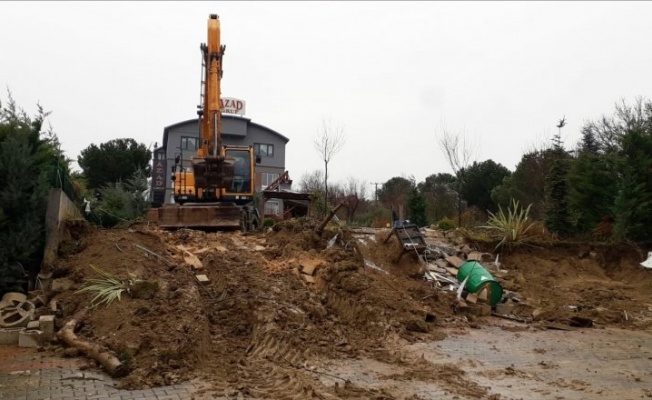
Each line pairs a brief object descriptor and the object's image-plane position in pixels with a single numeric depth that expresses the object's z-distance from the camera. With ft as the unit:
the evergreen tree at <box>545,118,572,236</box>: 61.57
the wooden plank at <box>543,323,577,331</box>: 35.81
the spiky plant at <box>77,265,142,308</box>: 27.66
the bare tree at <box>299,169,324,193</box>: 155.08
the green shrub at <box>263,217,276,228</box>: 73.56
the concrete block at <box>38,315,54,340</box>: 26.05
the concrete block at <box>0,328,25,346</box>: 26.18
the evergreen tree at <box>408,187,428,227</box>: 99.86
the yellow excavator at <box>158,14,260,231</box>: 49.70
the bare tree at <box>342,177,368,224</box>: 108.92
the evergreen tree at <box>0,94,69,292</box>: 31.99
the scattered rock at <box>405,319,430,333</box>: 31.81
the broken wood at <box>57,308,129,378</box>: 21.39
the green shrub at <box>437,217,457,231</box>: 74.43
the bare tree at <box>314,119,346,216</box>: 94.79
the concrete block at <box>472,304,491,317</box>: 38.22
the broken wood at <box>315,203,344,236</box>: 40.71
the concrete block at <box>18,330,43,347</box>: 25.77
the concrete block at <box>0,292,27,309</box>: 29.39
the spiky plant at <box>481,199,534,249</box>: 53.42
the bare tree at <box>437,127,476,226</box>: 90.79
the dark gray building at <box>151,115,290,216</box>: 166.13
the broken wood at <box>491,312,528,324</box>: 37.73
